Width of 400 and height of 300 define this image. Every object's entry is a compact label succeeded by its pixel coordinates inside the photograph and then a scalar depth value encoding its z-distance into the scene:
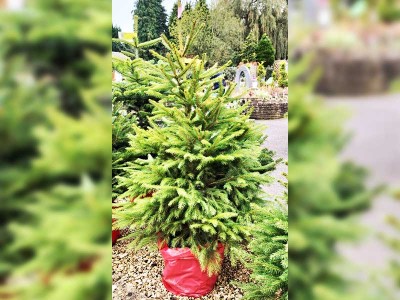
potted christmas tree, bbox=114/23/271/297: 1.92
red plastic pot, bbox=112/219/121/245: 2.67
